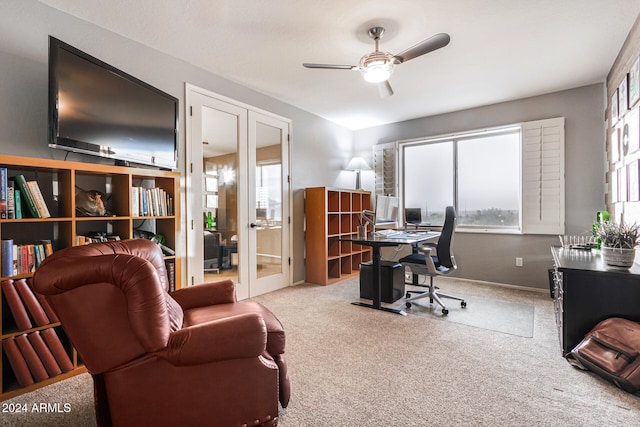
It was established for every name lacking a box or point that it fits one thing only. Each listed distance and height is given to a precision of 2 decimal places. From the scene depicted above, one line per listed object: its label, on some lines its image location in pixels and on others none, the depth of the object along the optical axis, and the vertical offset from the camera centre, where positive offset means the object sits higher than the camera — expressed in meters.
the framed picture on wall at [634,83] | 2.33 +1.02
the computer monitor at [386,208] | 3.97 +0.03
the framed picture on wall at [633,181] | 2.37 +0.23
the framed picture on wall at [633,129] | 2.39 +0.67
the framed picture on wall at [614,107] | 3.02 +1.06
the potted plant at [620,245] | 2.06 -0.25
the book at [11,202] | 1.79 +0.06
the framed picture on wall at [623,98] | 2.67 +1.02
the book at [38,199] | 1.90 +0.08
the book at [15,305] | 1.74 -0.55
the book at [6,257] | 1.74 -0.26
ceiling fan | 2.23 +1.21
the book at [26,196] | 1.86 +0.10
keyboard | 3.93 -0.32
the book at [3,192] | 1.74 +0.12
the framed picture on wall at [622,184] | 2.70 +0.23
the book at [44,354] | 1.83 -0.89
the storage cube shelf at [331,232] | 4.36 -0.34
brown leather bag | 1.75 -0.89
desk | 3.20 -0.48
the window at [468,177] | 4.37 +0.52
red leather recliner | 1.18 -0.58
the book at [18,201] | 1.83 +0.07
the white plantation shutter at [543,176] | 3.87 +0.44
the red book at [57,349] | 1.88 -0.88
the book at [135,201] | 2.38 +0.08
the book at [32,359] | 1.78 -0.89
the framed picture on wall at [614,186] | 3.04 +0.24
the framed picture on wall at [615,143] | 2.98 +0.67
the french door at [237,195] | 3.21 +0.19
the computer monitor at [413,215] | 4.57 -0.08
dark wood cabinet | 2.00 -0.60
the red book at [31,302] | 1.80 -0.55
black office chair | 3.13 -0.55
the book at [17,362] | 1.74 -0.88
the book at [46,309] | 1.88 -0.61
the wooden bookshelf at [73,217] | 1.83 -0.04
